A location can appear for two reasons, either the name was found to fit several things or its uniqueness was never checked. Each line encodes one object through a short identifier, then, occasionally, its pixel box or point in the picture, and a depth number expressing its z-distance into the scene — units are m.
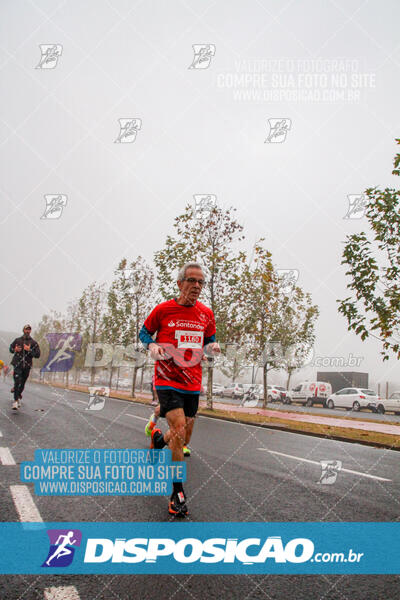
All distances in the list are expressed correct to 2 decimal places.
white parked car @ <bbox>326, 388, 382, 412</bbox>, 30.72
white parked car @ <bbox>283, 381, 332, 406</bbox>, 34.16
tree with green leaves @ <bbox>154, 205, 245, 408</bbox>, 20.12
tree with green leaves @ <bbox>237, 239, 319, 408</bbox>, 20.98
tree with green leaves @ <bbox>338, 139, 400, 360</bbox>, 9.29
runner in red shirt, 4.14
